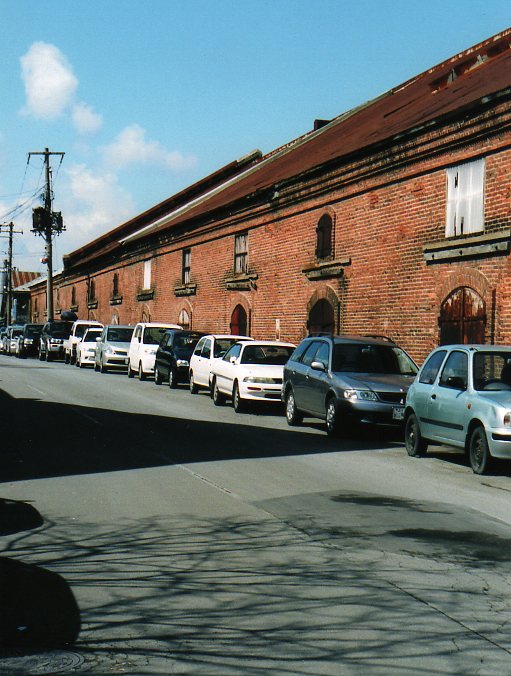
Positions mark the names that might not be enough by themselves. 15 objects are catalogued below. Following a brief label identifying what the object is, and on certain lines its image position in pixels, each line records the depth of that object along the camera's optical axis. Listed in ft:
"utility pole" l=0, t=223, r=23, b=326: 260.05
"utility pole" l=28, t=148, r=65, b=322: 174.70
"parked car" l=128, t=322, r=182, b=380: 104.32
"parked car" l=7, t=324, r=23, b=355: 183.11
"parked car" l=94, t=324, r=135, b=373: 117.29
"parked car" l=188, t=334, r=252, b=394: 79.36
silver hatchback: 38.42
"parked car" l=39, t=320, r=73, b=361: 156.87
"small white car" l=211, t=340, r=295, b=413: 66.49
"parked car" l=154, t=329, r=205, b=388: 92.38
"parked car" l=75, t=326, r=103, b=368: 132.87
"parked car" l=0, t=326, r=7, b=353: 198.06
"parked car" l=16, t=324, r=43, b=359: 174.70
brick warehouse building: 61.82
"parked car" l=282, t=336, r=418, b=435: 50.83
